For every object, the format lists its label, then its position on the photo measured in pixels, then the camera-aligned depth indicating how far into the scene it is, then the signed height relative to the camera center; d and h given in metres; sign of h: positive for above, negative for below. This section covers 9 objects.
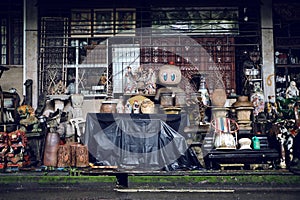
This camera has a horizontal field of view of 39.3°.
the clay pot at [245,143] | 8.28 -0.55
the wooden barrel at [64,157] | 8.16 -0.80
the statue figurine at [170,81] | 9.43 +0.79
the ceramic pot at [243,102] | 8.98 +0.28
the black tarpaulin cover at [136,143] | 8.09 -0.54
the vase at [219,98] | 9.05 +0.37
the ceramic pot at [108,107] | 9.16 +0.19
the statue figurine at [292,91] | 9.98 +0.57
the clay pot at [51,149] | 8.30 -0.67
